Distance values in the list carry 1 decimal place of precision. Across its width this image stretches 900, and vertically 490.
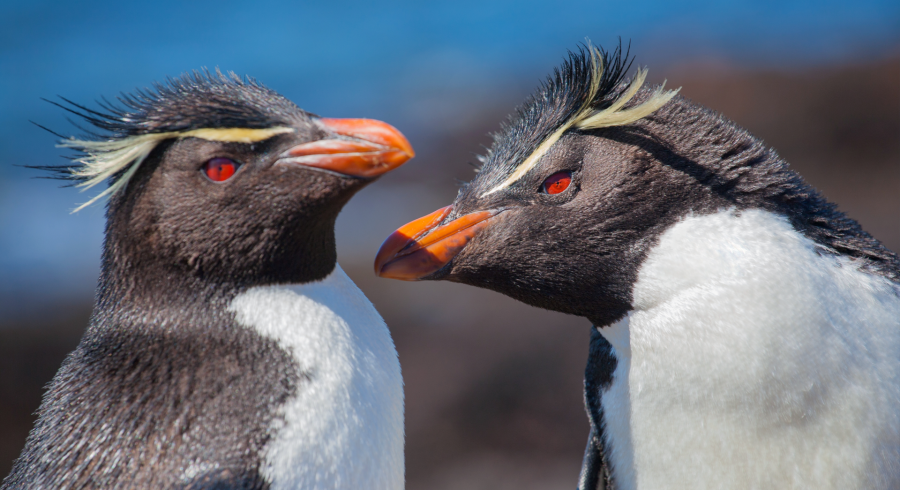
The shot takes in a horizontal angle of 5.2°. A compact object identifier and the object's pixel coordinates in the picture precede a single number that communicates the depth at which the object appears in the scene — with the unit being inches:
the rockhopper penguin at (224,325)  161.1
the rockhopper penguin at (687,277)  162.0
